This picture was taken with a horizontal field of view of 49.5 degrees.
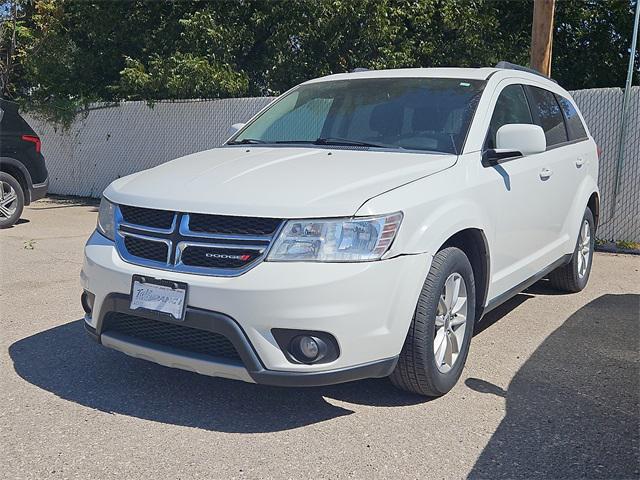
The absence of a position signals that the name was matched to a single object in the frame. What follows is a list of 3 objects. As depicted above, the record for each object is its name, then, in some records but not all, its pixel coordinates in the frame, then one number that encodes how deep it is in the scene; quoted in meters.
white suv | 3.15
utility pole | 9.34
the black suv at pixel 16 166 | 9.59
